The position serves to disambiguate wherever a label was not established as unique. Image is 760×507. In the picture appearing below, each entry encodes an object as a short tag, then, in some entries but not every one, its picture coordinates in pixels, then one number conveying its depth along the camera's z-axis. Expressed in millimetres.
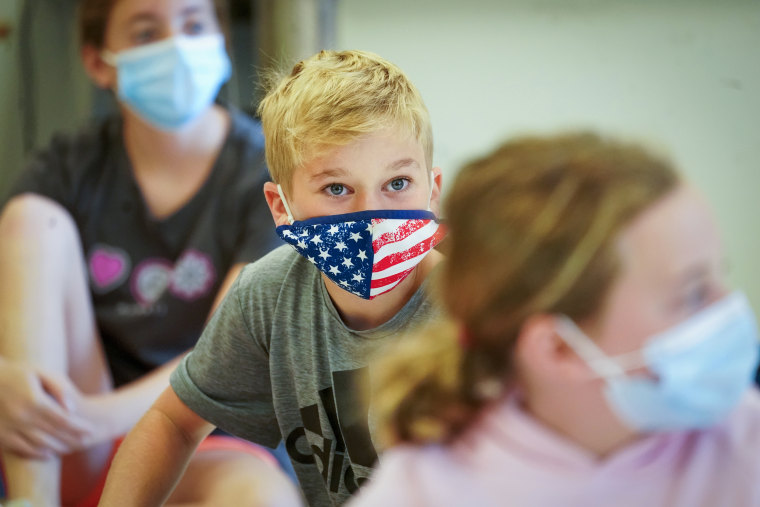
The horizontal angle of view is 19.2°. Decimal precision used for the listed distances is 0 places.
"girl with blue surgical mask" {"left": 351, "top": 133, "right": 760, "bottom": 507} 1775
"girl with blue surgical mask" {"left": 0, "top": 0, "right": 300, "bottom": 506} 2430
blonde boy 2028
